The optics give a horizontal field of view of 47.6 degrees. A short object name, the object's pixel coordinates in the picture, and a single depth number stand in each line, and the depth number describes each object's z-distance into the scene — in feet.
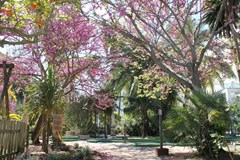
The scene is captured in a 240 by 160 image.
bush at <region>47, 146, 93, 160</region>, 25.32
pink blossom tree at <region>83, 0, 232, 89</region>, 32.45
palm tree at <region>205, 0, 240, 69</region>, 31.19
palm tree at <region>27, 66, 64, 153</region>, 27.99
